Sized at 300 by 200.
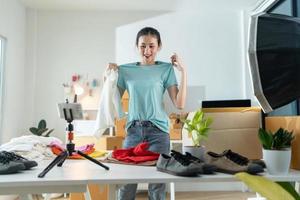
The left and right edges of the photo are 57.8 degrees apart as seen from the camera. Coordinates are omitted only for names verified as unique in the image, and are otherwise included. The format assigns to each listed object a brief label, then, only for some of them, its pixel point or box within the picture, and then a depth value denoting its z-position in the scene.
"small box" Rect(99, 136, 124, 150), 3.31
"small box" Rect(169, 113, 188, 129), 3.56
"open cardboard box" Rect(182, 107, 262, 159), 1.51
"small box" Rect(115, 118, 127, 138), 3.46
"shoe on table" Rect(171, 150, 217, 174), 1.02
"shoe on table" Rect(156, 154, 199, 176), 0.99
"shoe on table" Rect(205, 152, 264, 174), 1.02
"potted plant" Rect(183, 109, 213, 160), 1.29
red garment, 1.32
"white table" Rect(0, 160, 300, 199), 0.94
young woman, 1.60
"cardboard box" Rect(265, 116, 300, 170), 1.12
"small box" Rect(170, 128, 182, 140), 3.54
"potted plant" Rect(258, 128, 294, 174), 1.00
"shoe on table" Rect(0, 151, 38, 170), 1.12
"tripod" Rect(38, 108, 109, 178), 1.20
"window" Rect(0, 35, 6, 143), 3.45
